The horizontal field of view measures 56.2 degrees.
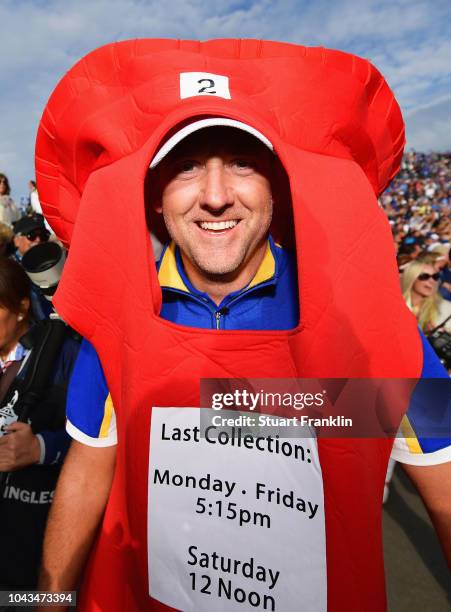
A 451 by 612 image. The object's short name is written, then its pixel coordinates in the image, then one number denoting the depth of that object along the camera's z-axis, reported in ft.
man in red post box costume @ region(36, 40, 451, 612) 2.64
